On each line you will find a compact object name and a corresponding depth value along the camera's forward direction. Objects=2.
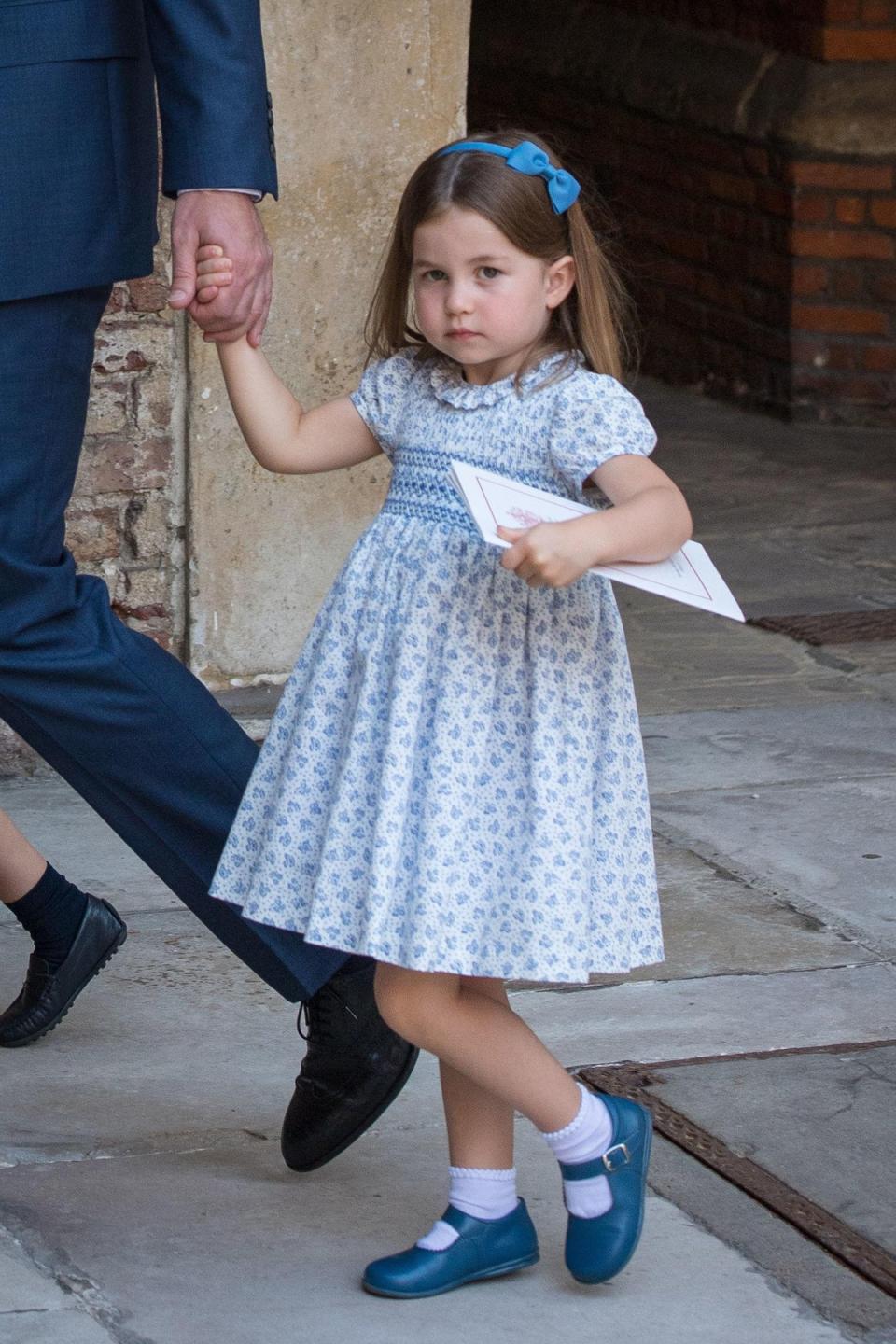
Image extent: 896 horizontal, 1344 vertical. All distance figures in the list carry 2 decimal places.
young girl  4.03
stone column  7.57
